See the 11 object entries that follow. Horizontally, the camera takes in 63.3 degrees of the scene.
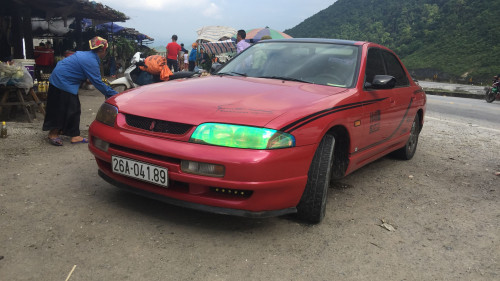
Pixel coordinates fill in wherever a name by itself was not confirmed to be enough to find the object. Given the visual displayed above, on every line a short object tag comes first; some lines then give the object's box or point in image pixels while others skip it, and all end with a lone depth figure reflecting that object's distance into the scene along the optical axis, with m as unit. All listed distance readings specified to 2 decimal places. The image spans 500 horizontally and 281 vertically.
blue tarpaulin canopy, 18.87
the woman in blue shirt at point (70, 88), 4.86
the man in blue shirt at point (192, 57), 15.93
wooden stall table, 6.45
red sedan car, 2.48
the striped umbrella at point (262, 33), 14.37
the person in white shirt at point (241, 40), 8.71
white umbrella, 24.39
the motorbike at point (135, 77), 6.77
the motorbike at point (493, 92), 15.44
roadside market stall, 6.59
